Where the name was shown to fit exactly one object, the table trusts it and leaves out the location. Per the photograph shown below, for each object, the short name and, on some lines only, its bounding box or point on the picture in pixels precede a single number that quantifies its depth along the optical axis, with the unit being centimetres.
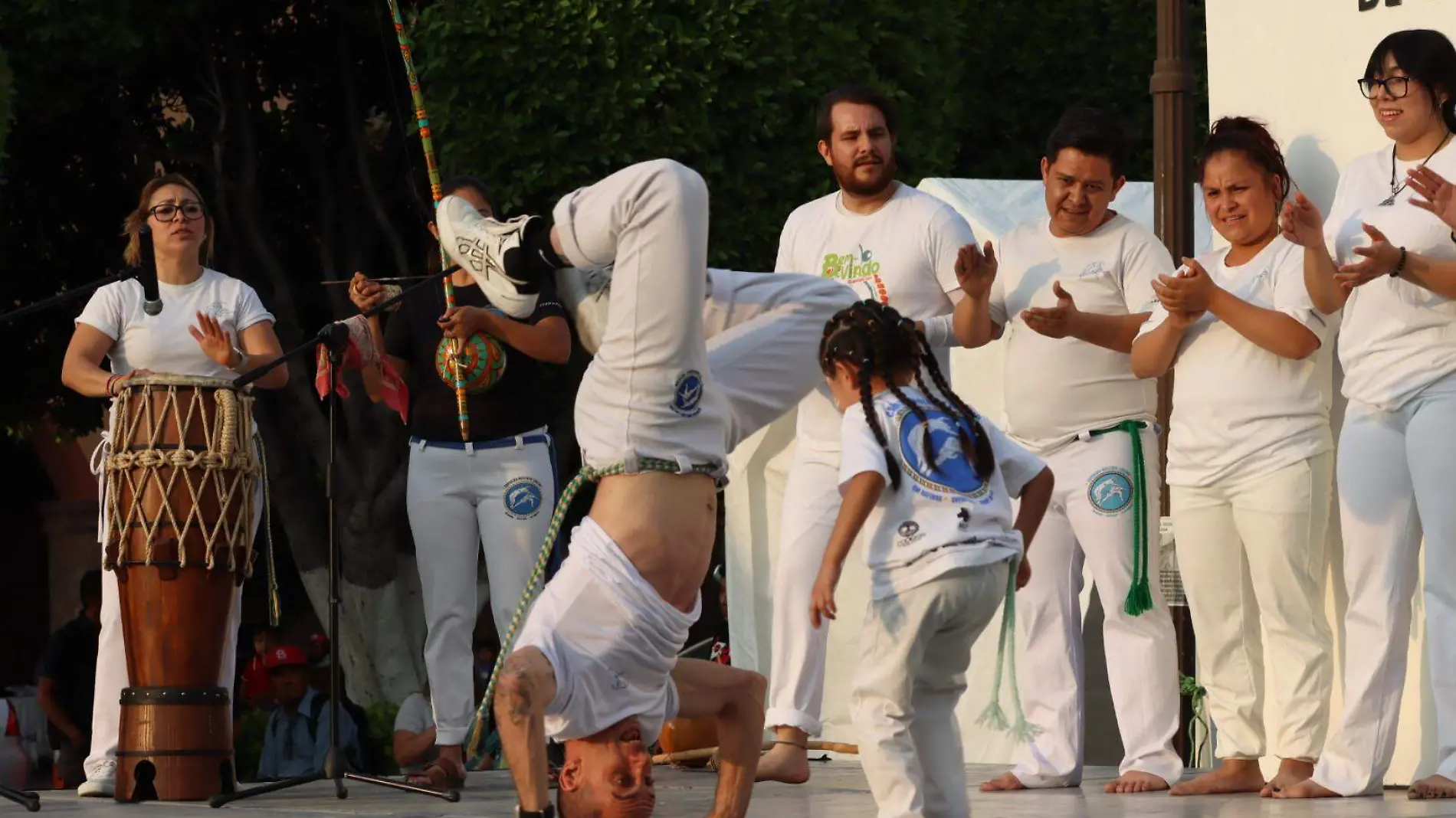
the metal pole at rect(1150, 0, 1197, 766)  1859
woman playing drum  1504
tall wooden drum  1437
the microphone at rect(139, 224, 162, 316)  1414
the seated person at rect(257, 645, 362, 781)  2056
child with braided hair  1112
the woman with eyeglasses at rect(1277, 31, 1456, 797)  1322
